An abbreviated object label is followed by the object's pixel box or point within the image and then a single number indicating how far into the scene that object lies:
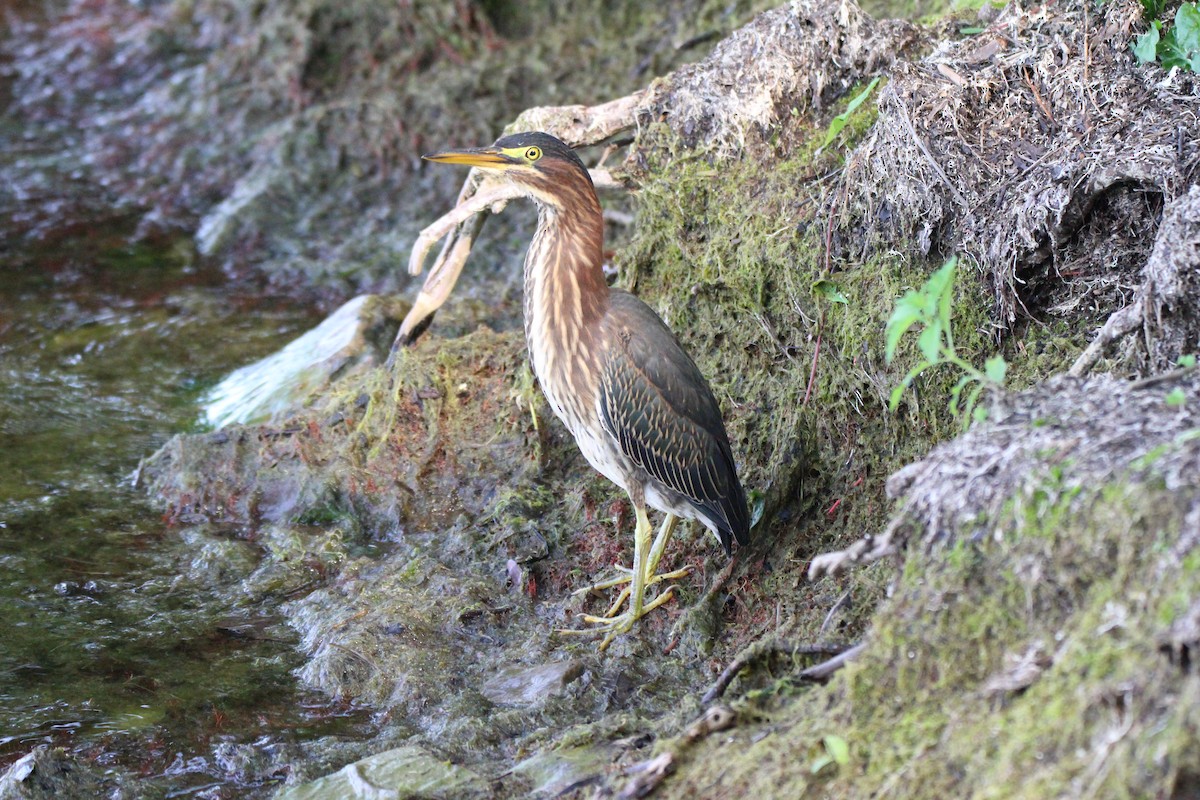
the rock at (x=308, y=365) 12.37
